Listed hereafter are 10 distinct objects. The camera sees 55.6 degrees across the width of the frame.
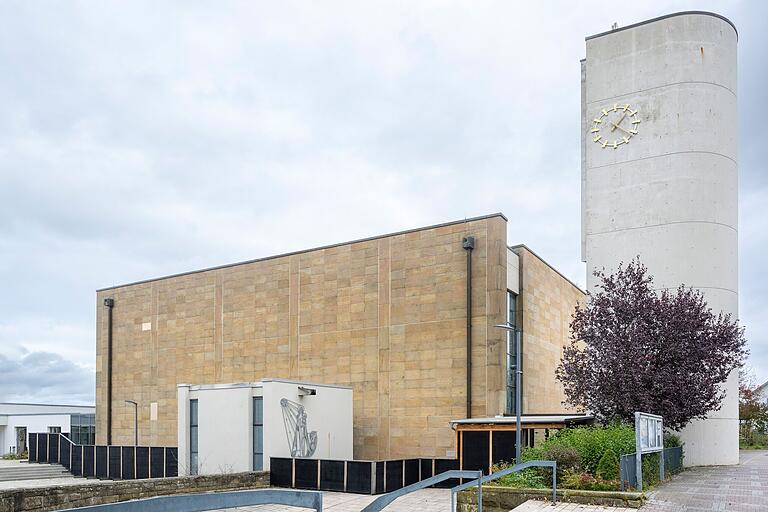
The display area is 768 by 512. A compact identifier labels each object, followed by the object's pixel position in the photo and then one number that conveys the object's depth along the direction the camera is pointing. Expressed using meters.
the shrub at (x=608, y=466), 15.20
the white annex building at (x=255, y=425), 25.39
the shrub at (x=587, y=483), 14.61
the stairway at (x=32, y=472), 29.93
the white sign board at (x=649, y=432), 15.59
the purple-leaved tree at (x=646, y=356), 21.25
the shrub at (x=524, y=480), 15.19
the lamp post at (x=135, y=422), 37.62
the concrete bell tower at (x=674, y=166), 26.38
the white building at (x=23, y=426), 54.28
